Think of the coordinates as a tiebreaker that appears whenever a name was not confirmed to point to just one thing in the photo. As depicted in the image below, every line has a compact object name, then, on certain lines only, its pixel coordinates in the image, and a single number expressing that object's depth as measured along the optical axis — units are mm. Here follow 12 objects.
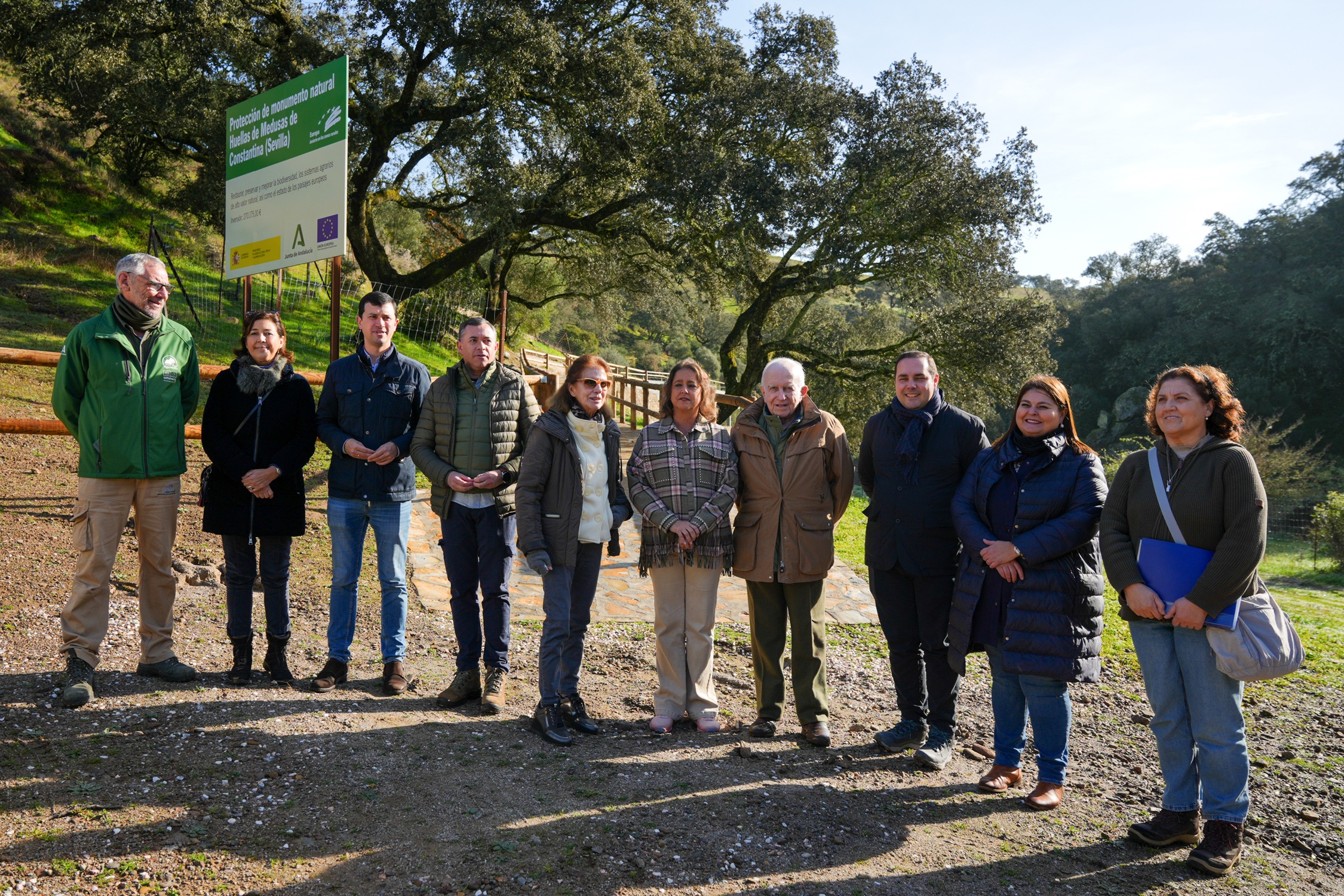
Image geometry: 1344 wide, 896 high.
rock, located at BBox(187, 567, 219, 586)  5613
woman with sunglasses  3861
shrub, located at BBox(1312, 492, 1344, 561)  15000
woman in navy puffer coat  3336
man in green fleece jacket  3861
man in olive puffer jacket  4078
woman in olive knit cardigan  2988
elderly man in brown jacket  3951
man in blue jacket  4156
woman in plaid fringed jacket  3986
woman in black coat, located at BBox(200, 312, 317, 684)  4062
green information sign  6527
